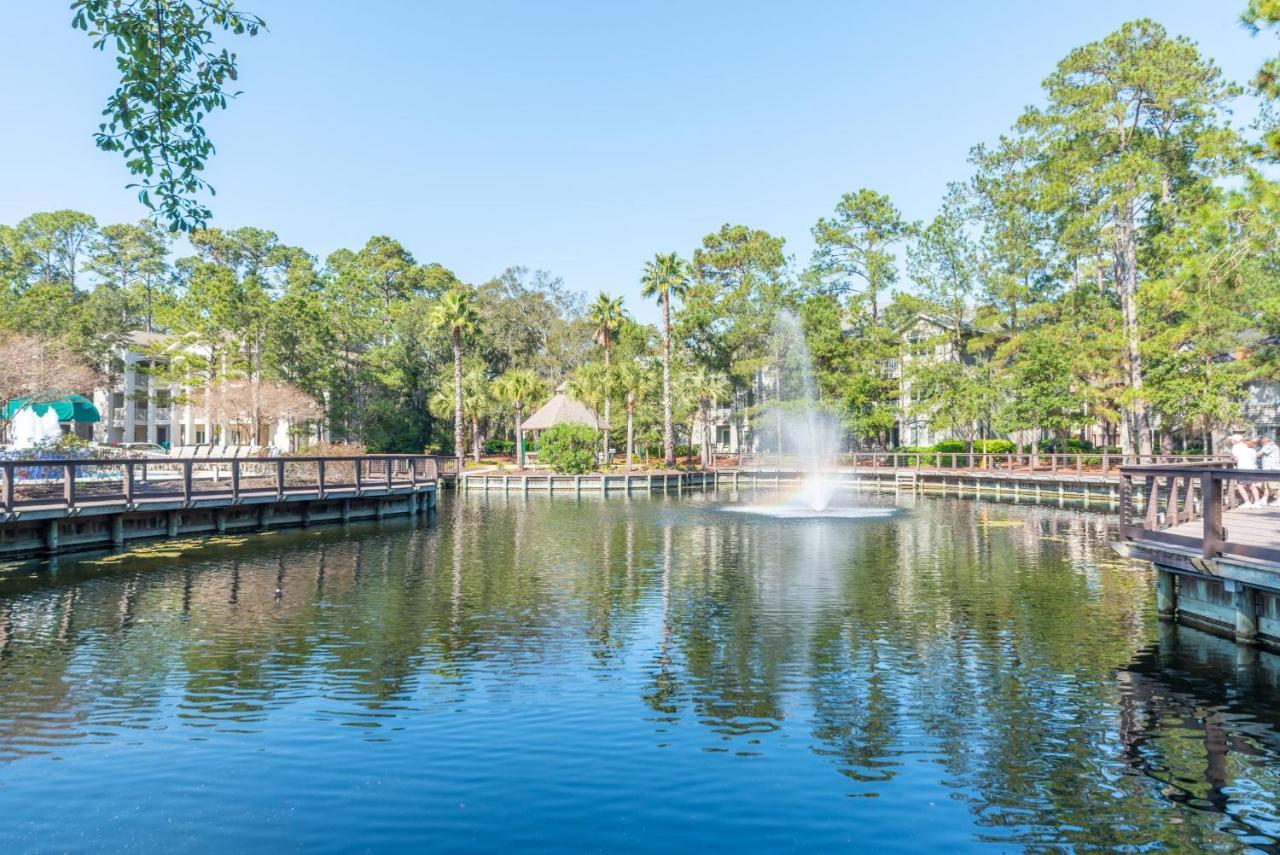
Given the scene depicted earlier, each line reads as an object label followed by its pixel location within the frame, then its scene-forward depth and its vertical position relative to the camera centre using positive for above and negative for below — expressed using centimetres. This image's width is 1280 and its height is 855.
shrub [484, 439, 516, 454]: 7761 -26
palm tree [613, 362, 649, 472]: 6084 +464
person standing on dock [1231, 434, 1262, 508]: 1848 -57
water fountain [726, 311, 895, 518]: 5931 +188
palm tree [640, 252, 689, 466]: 6106 +1167
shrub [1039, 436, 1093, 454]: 6003 -37
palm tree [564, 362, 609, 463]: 6378 +443
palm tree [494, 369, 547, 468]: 6197 +408
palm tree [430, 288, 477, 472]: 6106 +911
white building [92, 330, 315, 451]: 6506 +264
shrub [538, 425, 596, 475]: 5447 -39
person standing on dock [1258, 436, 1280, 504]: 2133 -39
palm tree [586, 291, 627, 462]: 6619 +1012
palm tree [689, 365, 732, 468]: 6544 +399
